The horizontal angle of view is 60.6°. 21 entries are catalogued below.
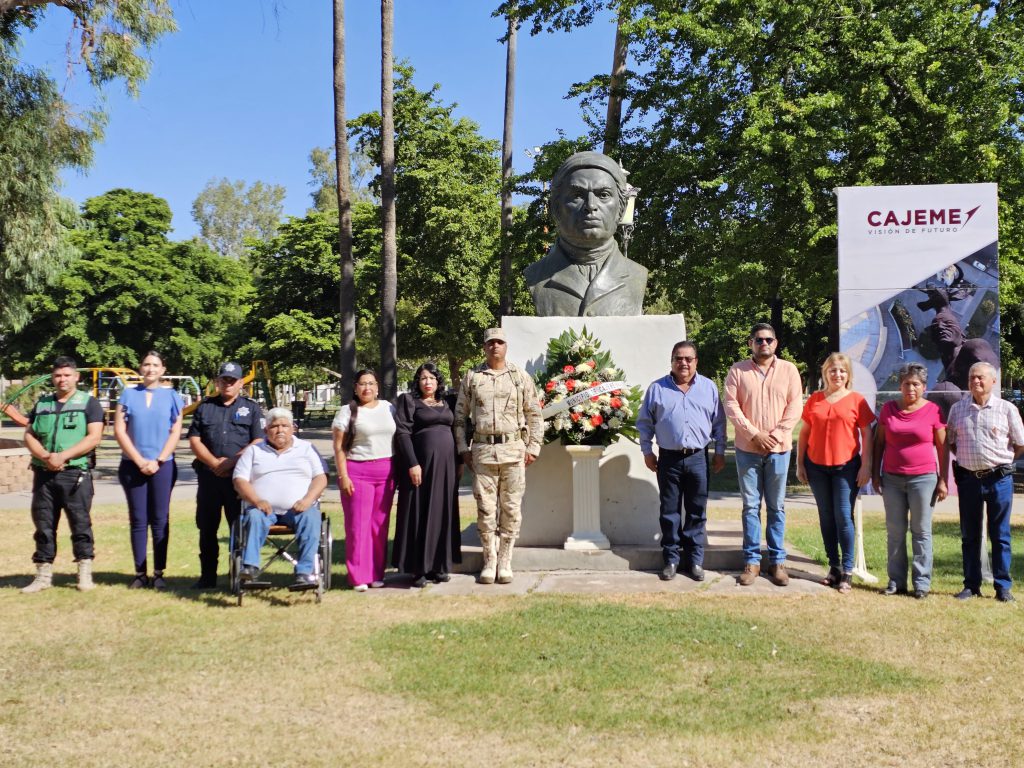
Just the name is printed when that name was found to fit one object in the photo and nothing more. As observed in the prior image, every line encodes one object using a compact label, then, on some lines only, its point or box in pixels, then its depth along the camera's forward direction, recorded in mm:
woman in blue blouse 6215
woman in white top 6207
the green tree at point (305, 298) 28000
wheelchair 5789
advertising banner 6891
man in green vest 6141
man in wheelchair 5781
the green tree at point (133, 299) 31531
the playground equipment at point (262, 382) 28711
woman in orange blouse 5973
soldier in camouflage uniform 6121
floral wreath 6574
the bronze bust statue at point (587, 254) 7285
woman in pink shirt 5816
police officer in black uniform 6195
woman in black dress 6230
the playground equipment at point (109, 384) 24766
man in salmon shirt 6051
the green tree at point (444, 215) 23219
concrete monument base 7062
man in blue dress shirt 6137
